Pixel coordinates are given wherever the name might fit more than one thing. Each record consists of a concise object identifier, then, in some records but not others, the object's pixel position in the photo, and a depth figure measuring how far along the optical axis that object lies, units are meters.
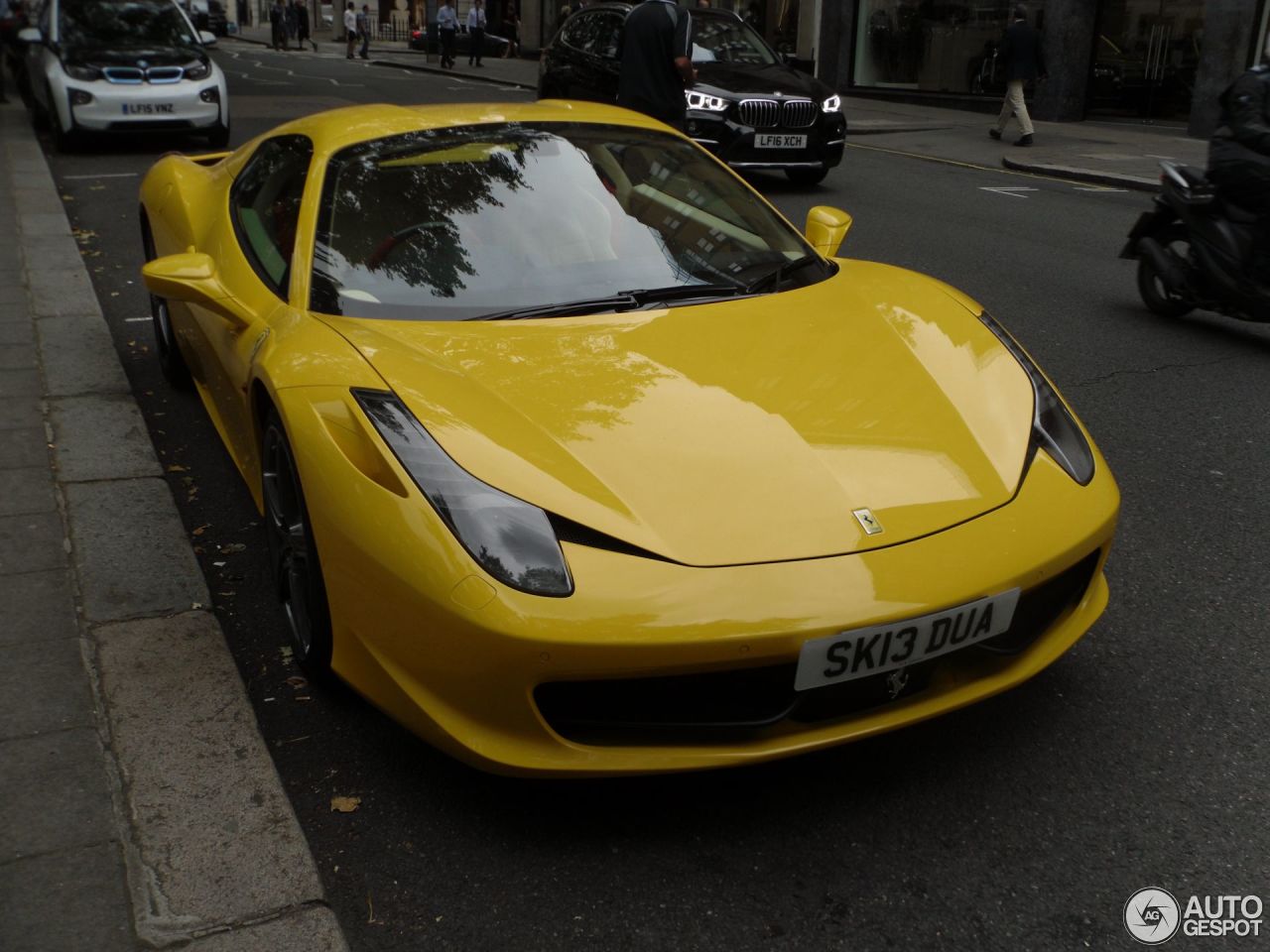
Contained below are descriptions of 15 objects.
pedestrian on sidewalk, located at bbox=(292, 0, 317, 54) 50.94
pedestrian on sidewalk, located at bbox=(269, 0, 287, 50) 49.00
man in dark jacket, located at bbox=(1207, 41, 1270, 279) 6.50
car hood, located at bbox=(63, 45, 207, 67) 13.62
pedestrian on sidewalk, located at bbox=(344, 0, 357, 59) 43.78
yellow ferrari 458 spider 2.46
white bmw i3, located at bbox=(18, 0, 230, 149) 13.30
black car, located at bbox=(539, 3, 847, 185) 11.73
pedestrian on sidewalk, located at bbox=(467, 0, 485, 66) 37.06
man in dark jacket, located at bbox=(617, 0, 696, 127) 9.59
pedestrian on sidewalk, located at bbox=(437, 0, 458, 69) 35.81
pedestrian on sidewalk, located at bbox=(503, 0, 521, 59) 44.16
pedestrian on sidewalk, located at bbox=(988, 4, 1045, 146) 16.88
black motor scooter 6.64
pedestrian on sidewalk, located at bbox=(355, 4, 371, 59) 43.09
